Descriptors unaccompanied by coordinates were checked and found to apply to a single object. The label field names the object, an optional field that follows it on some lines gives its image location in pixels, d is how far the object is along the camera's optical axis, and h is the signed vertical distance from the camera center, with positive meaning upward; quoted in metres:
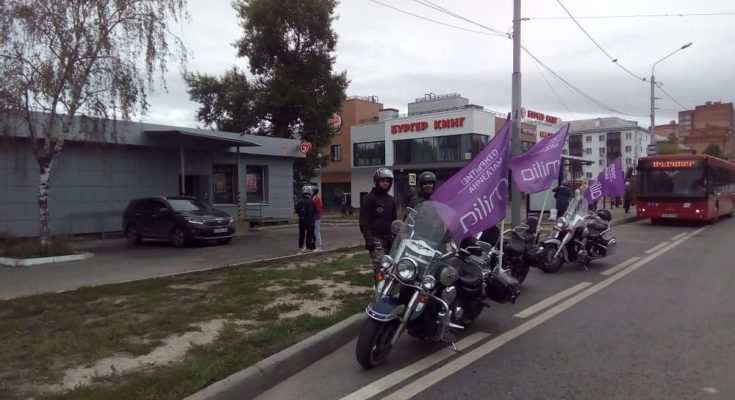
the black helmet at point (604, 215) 10.61 -0.61
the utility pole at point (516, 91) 13.43 +2.41
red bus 19.36 -0.10
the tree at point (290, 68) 28.28 +6.64
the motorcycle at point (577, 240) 9.60 -1.04
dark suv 14.83 -0.97
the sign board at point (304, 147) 25.45 +1.95
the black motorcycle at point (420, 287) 4.69 -0.96
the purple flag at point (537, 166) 7.54 +0.28
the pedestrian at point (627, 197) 25.61 -0.64
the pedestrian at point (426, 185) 6.42 +0.01
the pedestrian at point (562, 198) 16.03 -0.39
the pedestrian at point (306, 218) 12.81 -0.76
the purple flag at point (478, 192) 5.16 -0.07
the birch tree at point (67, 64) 11.59 +2.89
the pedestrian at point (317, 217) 13.19 -0.77
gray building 15.84 +0.55
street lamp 29.04 +4.73
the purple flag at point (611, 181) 13.72 +0.10
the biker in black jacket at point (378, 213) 6.46 -0.34
